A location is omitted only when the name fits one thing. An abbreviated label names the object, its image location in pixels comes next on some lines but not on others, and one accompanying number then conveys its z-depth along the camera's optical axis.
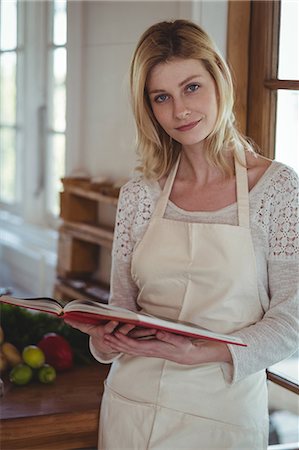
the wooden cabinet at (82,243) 3.02
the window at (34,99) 3.97
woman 1.75
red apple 2.44
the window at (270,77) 2.21
